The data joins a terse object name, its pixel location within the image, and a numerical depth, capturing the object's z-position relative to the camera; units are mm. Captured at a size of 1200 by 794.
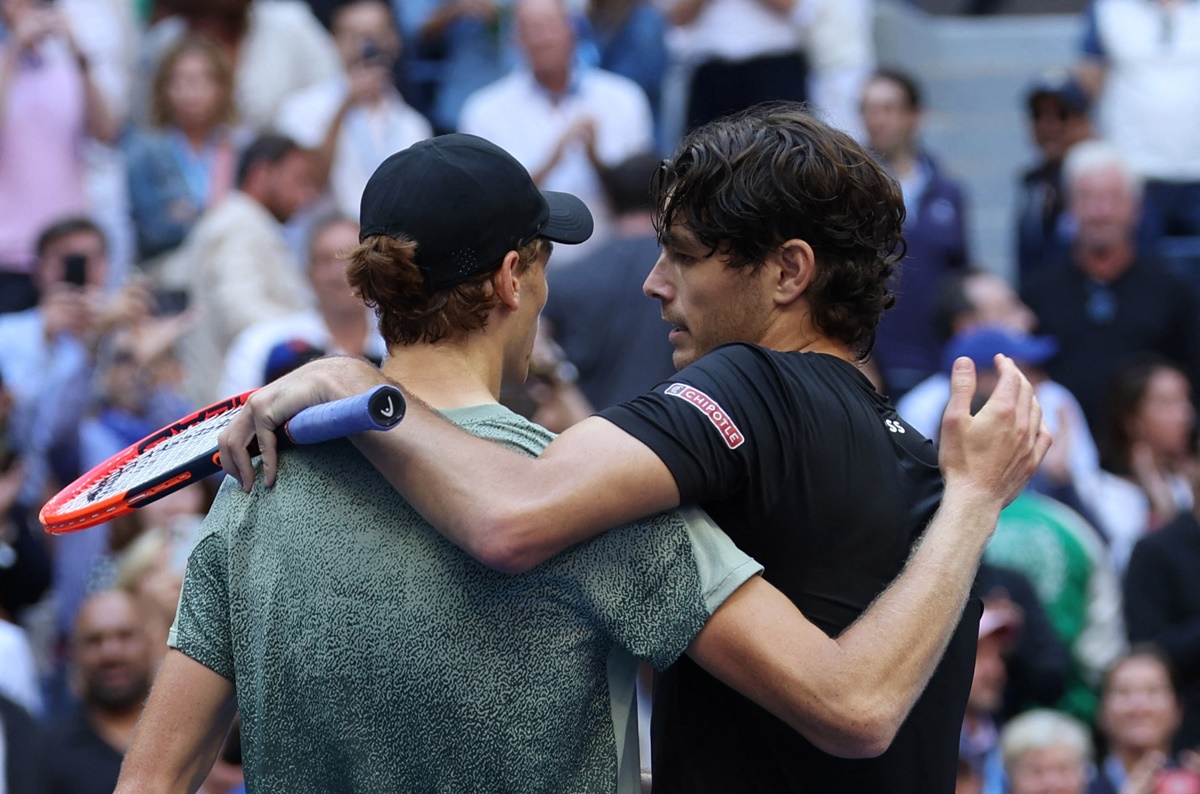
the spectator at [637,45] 18422
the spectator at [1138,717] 12031
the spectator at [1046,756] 11297
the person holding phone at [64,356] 12320
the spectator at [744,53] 17984
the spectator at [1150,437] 14742
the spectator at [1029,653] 12320
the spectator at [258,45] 17187
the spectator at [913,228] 15523
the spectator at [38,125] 15156
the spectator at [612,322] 11305
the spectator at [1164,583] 12906
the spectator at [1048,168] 17578
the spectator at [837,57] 18406
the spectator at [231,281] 13672
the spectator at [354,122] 16375
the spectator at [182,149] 15367
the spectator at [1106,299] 15992
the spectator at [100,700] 10164
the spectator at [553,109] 16594
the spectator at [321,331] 12187
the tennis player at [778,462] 4617
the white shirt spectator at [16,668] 11187
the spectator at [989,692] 11727
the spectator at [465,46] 18484
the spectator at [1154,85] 18562
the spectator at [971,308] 14602
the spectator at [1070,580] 12727
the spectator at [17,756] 10086
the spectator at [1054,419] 13672
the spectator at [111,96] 15828
